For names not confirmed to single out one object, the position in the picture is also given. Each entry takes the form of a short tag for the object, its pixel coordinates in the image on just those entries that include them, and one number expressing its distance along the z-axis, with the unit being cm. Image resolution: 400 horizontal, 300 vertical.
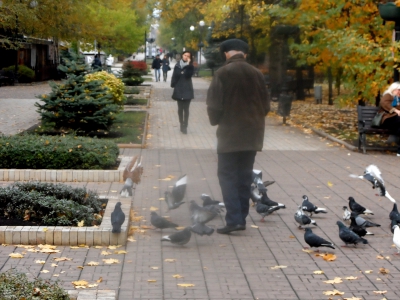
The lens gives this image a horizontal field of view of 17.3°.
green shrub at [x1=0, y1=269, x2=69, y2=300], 798
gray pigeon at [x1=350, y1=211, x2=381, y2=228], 1405
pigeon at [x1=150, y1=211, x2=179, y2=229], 1395
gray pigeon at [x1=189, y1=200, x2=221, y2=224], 1366
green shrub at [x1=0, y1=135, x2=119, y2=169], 1989
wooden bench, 2753
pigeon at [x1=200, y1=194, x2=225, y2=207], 1529
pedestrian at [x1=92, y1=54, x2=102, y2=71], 7728
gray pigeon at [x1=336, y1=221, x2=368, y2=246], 1319
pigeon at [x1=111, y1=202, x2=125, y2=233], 1300
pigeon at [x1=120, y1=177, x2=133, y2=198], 1641
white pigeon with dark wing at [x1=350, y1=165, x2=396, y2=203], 1579
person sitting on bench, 2734
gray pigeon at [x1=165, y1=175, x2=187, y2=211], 1557
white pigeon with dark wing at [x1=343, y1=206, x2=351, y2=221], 1533
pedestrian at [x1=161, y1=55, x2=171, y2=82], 9211
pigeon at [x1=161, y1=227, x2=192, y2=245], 1296
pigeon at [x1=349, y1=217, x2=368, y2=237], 1374
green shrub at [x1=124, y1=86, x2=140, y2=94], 5111
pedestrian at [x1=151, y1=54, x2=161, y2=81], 8912
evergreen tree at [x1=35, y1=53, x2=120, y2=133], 2843
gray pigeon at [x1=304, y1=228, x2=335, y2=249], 1268
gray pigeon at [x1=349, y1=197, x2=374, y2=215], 1521
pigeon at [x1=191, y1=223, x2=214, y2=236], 1324
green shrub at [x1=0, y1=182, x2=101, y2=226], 1390
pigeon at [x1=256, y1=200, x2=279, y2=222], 1518
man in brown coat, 1423
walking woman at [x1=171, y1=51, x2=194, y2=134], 3176
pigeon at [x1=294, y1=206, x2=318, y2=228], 1434
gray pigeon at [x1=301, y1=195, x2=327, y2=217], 1532
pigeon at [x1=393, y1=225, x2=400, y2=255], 1249
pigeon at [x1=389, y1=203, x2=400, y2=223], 1428
